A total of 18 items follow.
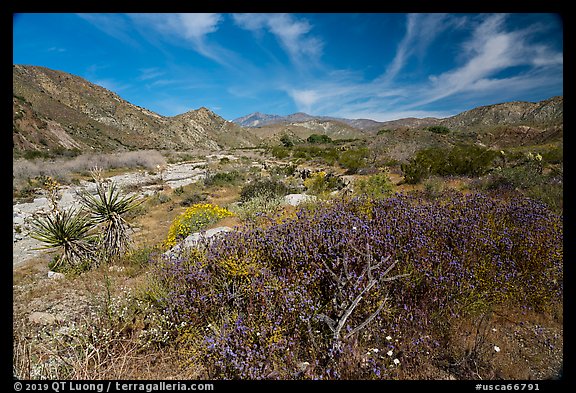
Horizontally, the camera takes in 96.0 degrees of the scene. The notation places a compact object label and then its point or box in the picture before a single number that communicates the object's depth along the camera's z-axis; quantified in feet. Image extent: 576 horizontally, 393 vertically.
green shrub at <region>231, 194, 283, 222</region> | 22.06
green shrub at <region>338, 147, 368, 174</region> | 47.45
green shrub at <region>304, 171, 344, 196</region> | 35.17
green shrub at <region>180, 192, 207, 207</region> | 40.75
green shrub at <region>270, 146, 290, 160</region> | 103.40
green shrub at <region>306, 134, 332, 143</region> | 228.35
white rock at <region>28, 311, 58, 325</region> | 10.64
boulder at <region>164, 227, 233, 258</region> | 11.84
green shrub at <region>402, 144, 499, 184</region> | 32.42
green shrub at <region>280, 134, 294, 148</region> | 188.76
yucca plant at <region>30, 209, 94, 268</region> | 17.34
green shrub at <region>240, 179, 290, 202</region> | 35.53
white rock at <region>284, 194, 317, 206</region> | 25.60
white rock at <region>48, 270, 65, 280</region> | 17.12
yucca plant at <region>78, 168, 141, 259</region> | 18.88
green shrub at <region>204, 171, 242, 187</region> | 53.51
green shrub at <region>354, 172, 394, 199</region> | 24.80
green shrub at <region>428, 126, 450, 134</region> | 181.63
